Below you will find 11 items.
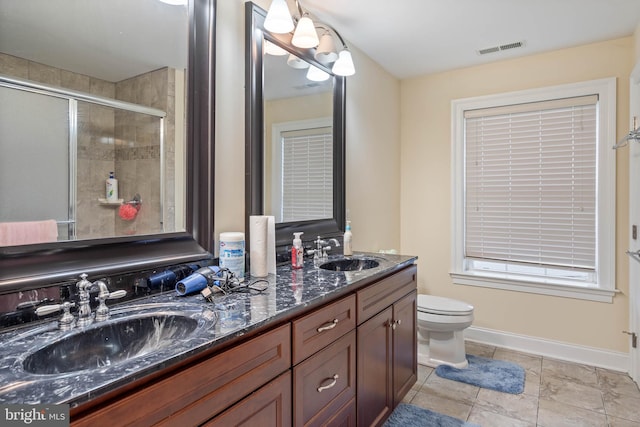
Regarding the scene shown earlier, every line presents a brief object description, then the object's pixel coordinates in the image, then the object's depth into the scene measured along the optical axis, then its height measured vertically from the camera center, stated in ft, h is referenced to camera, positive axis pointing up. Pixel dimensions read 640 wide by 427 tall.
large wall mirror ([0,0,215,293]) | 3.36 +0.83
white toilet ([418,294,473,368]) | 8.29 -2.80
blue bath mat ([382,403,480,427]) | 6.51 -3.79
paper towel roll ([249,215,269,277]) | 5.20 -0.51
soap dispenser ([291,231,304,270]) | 6.01 -0.72
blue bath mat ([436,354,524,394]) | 7.82 -3.72
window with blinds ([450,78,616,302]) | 8.84 +0.54
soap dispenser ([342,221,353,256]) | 7.45 -0.68
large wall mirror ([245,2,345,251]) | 5.73 +1.37
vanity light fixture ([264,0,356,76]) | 5.58 +3.02
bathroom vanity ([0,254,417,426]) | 2.30 -1.31
